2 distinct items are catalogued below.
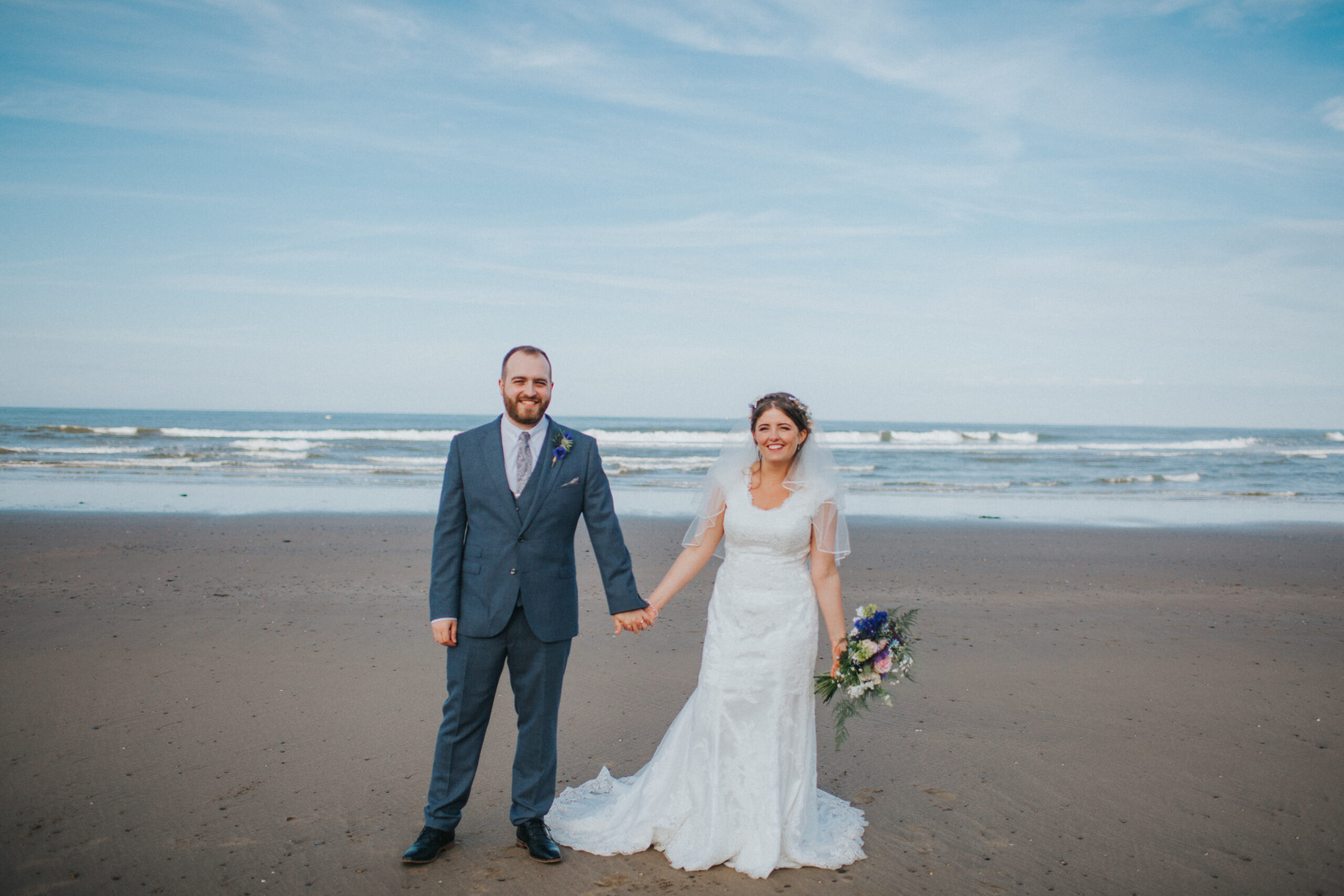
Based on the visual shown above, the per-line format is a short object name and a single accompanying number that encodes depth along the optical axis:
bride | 3.45
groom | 3.35
